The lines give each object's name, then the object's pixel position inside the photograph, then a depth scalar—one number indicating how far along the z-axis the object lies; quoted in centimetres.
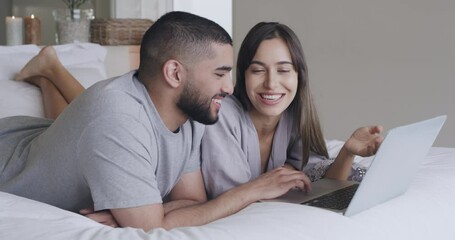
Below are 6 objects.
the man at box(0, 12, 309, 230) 129
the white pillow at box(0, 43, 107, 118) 215
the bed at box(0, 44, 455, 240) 116
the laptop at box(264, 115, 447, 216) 134
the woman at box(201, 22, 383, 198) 166
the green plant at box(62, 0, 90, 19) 296
